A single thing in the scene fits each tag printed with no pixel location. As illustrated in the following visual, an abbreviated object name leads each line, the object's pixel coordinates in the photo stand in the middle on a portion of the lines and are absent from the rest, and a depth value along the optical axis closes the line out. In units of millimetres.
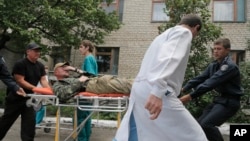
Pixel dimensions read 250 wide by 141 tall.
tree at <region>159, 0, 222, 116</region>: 9812
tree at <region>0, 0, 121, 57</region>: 11555
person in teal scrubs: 6090
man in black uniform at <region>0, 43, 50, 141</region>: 5188
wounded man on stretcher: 4586
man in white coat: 2797
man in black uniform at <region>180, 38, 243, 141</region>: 4504
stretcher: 4547
